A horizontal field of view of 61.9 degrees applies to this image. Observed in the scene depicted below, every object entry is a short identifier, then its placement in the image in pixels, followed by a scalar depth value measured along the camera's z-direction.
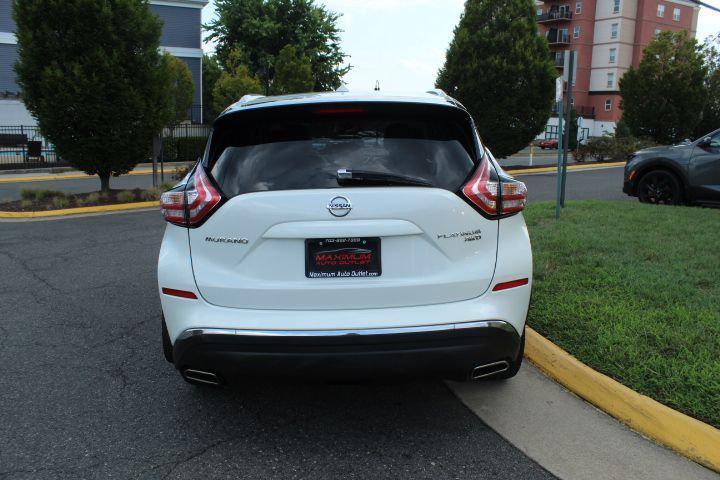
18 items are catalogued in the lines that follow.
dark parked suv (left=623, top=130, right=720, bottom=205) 9.81
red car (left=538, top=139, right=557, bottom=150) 45.21
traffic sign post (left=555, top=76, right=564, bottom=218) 8.55
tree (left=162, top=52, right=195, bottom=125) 26.11
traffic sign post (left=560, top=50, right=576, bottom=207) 8.91
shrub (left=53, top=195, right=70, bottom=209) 11.48
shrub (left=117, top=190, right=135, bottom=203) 12.26
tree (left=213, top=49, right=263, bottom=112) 28.03
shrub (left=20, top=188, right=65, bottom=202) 12.14
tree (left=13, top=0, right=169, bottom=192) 11.52
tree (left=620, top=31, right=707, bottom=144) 26.33
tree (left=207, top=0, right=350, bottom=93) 39.69
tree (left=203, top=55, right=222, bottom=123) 47.44
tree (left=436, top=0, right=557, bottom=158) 19.58
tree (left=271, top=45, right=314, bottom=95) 28.92
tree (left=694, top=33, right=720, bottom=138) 29.86
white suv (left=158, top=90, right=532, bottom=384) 2.74
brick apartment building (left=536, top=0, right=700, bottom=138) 63.81
